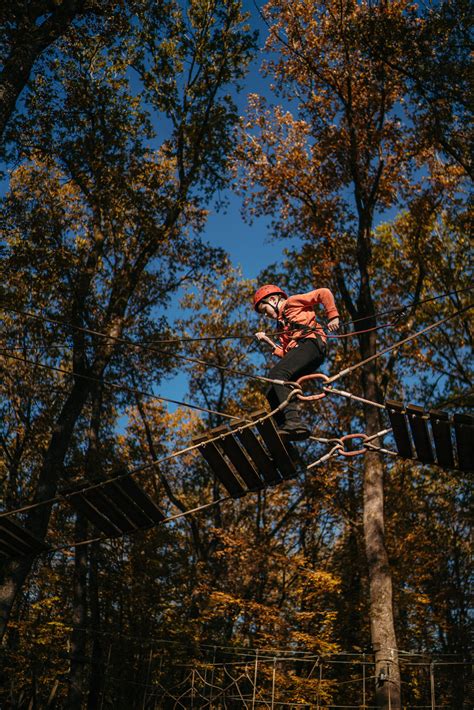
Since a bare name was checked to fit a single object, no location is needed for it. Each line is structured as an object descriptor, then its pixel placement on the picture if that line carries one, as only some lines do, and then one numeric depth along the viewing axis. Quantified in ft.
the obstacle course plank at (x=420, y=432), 16.31
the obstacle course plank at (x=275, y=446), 16.39
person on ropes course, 17.46
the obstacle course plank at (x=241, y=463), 16.53
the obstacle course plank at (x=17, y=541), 16.70
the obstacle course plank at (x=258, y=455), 16.33
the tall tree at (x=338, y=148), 44.62
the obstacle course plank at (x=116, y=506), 16.55
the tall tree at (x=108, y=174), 38.68
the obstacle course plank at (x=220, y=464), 16.52
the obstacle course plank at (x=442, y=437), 16.30
